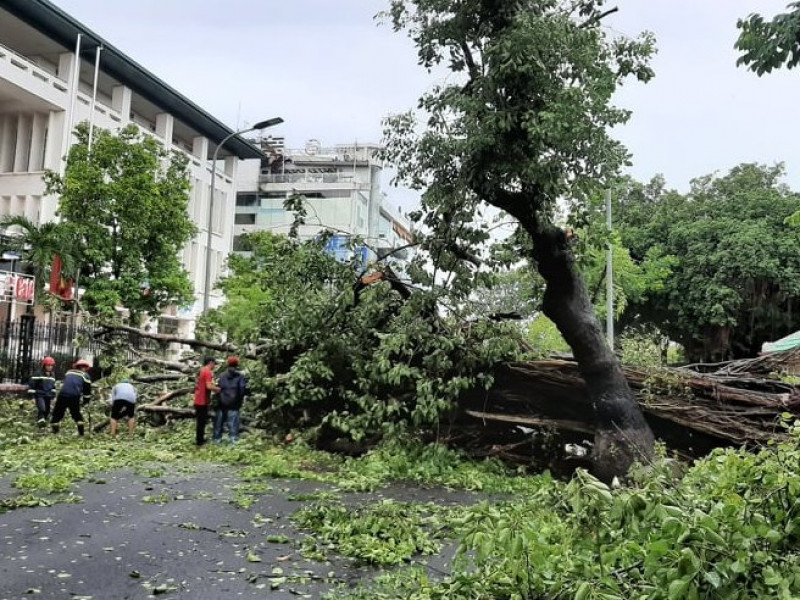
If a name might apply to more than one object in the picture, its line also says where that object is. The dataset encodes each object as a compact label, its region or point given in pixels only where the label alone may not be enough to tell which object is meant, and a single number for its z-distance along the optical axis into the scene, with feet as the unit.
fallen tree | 32.12
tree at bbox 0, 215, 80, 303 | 72.13
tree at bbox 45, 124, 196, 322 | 75.46
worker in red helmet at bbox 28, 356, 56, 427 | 48.11
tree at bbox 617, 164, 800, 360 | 99.71
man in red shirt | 41.27
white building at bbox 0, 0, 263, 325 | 97.96
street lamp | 75.47
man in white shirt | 43.70
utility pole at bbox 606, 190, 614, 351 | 77.10
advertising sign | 79.61
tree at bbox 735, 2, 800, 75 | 18.61
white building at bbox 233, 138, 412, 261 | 194.08
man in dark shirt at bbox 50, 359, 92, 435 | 44.57
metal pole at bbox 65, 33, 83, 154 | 104.68
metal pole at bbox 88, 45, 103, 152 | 105.60
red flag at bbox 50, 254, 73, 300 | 72.13
